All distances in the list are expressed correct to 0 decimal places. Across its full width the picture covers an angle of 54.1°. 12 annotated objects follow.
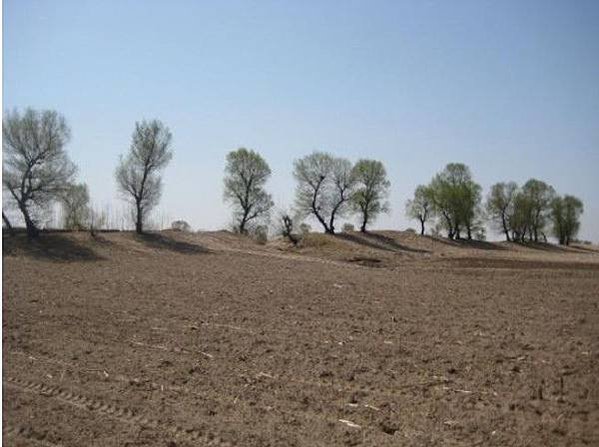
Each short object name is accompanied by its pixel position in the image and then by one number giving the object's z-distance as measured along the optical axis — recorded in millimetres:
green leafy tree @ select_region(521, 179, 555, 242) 66000
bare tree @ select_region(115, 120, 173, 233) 36031
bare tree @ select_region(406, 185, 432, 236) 57938
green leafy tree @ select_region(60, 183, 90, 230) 41125
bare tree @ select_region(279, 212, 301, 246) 45150
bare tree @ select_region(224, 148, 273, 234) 47031
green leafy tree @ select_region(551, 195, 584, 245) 72188
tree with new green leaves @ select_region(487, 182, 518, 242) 65375
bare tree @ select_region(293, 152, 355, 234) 48875
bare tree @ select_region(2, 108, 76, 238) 30641
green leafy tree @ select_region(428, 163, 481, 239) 57125
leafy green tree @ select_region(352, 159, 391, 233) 51594
